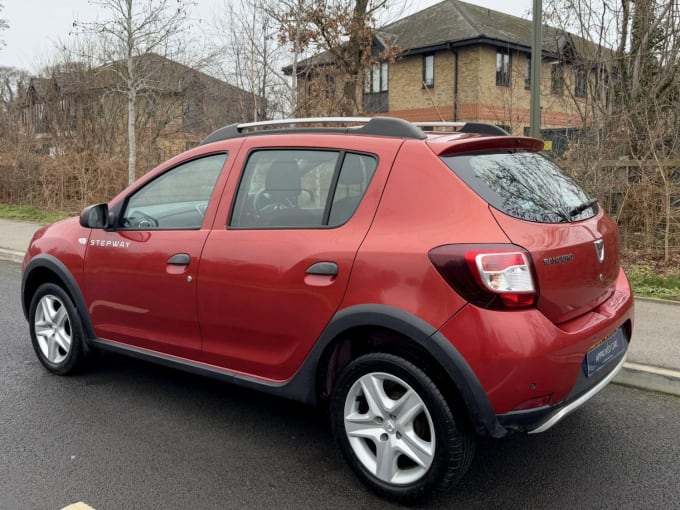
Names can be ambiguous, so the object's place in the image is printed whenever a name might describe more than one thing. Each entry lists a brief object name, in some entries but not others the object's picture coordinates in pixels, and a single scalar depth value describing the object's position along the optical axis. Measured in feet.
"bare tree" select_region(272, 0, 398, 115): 40.34
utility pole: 23.58
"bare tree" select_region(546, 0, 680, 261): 26.55
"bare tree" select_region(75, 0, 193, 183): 47.44
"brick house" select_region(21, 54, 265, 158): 59.00
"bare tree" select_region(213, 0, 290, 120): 43.91
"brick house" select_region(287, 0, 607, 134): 80.33
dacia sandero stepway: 8.71
